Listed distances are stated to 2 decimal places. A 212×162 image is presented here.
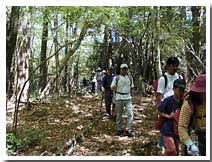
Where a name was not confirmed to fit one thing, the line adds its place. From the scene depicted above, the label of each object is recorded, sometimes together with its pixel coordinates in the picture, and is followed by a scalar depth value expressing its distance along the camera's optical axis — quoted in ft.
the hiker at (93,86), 36.01
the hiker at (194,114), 7.32
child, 9.43
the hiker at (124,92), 16.10
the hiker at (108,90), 20.29
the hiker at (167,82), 11.94
